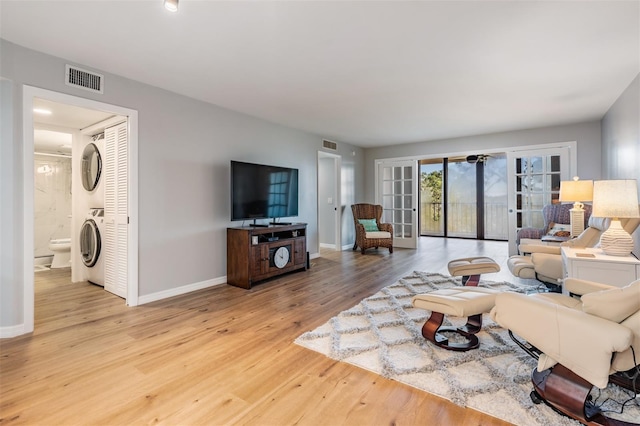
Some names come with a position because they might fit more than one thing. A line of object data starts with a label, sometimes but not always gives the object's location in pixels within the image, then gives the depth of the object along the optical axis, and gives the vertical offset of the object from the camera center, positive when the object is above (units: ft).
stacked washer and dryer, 13.12 -0.03
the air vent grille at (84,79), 9.26 +4.19
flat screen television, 13.33 +1.01
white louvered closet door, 11.54 +0.12
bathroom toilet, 16.97 -2.24
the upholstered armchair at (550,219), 15.85 -0.41
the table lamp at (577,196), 12.13 +0.61
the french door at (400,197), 23.40 +1.18
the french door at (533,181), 17.94 +1.85
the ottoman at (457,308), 6.81 -2.21
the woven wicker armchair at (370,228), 21.08 -1.14
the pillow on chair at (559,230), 14.25 -0.91
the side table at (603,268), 7.79 -1.50
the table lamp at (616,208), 7.88 +0.08
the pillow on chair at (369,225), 21.82 -0.92
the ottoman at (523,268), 10.78 -2.02
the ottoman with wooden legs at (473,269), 9.82 -1.87
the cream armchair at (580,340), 4.48 -2.00
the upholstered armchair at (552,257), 9.83 -1.53
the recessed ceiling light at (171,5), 6.15 +4.23
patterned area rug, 5.33 -3.32
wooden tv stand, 13.03 -1.81
